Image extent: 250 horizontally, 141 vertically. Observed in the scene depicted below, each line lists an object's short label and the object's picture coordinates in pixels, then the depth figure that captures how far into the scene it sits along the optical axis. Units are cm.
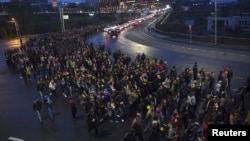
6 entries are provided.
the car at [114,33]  5931
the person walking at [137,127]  1295
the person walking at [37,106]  1670
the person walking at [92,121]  1485
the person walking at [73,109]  1659
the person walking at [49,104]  1723
